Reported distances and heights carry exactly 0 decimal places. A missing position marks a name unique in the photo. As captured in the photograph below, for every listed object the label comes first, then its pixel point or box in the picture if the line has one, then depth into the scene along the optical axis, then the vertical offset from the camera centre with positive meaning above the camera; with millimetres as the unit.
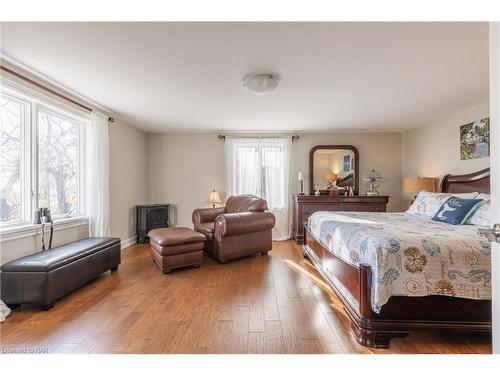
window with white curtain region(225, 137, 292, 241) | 5398 +354
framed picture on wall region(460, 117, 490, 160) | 3416 +606
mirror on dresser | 5395 +372
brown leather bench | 2236 -792
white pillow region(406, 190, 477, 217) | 3152 -229
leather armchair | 3660 -633
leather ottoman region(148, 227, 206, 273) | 3244 -791
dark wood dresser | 4910 -345
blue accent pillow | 2626 -274
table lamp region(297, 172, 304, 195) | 5224 +92
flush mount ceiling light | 2637 +1073
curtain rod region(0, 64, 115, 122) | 2380 +1062
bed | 1727 -675
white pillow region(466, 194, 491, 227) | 2479 -314
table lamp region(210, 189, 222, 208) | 5203 -254
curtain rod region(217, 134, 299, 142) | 5414 +1021
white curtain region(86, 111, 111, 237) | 3613 +135
